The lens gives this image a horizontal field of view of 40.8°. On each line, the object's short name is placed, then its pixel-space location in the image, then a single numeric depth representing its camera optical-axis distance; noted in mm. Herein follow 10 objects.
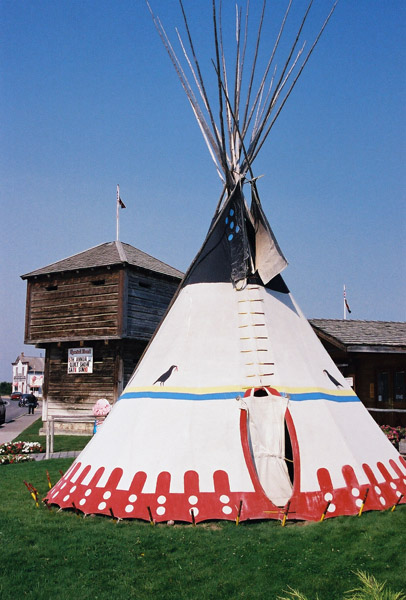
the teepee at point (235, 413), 6484
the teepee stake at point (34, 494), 7920
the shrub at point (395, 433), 13391
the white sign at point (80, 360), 23125
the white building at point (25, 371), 97231
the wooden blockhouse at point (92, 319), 22328
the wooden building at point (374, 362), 15641
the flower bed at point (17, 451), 13980
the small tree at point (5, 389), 91981
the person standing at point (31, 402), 38953
